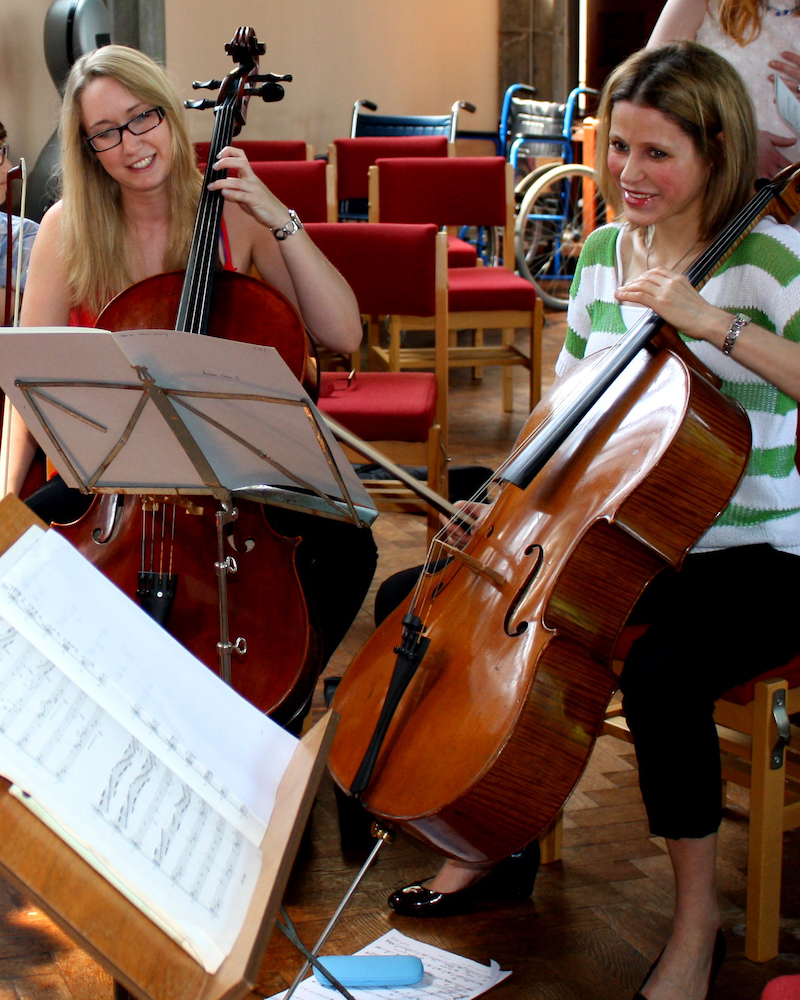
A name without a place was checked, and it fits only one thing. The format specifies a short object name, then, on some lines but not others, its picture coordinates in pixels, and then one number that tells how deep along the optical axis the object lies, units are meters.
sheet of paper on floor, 3.11
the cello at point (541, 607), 2.91
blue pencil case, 3.11
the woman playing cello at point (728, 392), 3.08
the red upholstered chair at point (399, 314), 4.54
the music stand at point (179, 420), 2.91
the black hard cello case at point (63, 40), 7.41
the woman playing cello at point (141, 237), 3.55
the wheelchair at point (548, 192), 10.93
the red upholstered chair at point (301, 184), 6.29
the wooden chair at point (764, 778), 3.19
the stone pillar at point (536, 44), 13.44
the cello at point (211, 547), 3.24
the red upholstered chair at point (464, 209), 6.62
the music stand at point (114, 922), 2.18
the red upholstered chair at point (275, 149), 7.82
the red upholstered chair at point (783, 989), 2.50
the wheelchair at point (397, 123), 10.05
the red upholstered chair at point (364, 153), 8.06
